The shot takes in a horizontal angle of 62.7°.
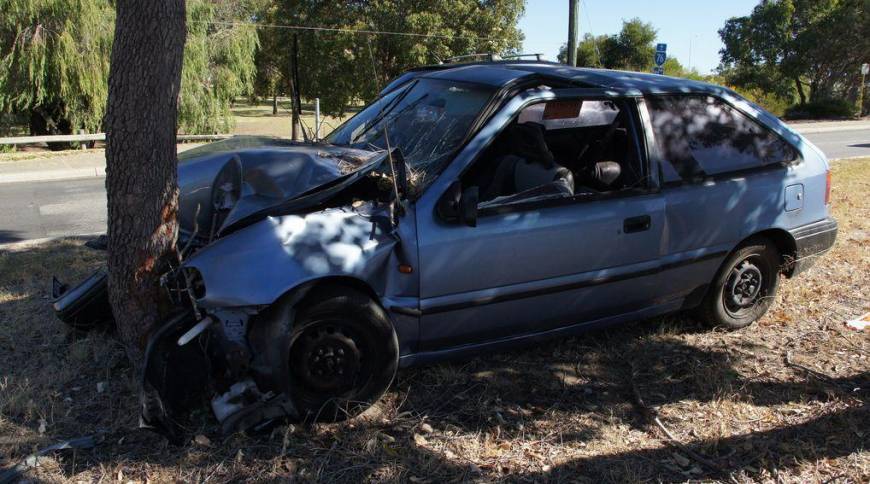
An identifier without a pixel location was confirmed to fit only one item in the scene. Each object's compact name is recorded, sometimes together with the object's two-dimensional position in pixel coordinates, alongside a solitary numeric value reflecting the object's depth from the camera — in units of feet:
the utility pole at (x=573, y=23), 51.39
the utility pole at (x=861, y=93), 111.88
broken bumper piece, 13.96
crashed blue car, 11.21
